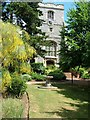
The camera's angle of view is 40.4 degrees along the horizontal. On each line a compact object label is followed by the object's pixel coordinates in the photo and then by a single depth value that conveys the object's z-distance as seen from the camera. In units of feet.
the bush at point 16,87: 15.22
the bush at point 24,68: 15.78
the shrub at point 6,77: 13.07
